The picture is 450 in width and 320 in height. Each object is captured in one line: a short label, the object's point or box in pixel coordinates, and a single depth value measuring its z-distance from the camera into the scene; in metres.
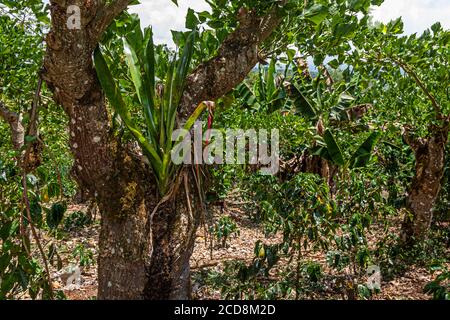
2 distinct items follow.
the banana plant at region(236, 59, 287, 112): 4.11
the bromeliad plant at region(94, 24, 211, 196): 2.46
